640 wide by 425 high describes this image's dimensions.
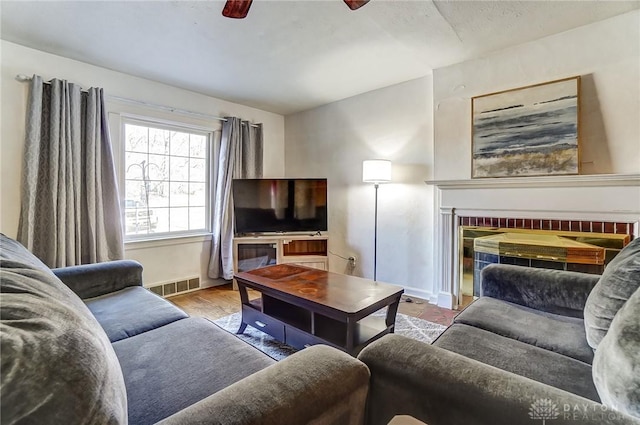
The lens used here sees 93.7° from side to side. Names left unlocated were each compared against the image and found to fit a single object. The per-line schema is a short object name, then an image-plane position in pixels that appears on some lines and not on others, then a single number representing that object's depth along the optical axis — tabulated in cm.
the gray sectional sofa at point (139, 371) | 51
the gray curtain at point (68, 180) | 246
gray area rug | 214
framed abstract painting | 227
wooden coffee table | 178
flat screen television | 370
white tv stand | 369
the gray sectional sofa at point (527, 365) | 71
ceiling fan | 171
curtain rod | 246
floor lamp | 318
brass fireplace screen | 217
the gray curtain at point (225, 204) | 370
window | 317
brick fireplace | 212
